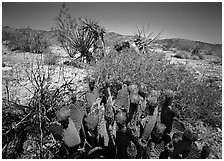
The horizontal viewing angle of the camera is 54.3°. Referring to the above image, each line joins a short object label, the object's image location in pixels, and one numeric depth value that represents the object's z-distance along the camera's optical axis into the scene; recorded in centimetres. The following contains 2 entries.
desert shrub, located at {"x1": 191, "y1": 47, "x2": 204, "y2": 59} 1400
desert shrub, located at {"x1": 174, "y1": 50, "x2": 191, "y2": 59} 1340
